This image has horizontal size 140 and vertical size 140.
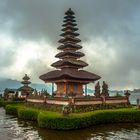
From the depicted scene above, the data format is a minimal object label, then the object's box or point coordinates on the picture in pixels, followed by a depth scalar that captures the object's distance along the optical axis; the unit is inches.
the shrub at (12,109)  1083.3
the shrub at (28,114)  868.1
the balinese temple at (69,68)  1064.7
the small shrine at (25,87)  1800.6
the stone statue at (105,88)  1168.9
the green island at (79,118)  669.6
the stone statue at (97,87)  1168.5
